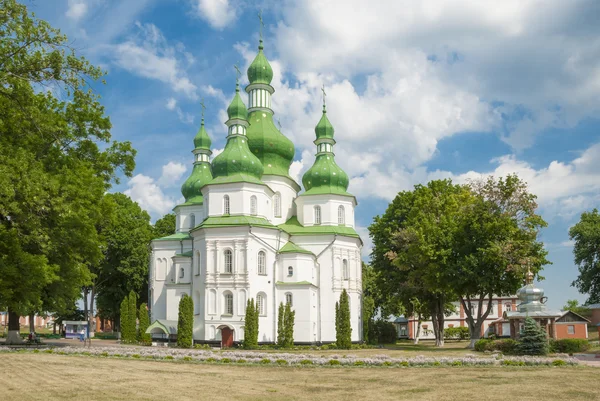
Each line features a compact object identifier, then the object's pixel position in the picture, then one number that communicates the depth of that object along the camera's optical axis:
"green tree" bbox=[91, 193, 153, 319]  52.81
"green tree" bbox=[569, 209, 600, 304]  52.66
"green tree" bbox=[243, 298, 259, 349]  36.97
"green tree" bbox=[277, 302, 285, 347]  38.22
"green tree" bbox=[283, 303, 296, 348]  38.16
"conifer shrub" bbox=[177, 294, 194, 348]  37.34
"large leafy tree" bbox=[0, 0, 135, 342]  15.13
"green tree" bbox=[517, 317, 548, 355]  25.56
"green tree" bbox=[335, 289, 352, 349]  39.75
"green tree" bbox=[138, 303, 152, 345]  43.84
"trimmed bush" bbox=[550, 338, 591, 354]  27.84
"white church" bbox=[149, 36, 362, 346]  39.50
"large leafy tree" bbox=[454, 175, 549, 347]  33.22
